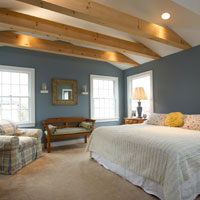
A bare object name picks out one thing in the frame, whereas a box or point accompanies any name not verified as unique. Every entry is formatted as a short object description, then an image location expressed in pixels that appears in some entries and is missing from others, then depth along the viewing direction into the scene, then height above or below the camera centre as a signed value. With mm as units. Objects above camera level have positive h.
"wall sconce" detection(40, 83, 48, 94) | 4290 +437
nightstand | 4555 -478
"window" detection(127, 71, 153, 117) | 4746 +529
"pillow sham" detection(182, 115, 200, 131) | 2912 -353
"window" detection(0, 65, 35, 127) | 4074 +275
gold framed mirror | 4602 +397
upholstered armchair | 2676 -782
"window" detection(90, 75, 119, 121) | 5309 +228
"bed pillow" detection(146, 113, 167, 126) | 3587 -357
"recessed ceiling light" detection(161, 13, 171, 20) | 2896 +1620
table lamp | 4586 +293
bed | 1743 -711
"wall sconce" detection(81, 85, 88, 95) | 4930 +459
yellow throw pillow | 3256 -331
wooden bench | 3931 -587
